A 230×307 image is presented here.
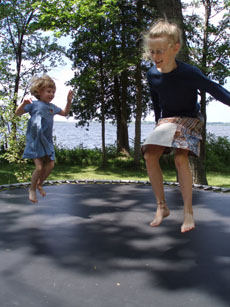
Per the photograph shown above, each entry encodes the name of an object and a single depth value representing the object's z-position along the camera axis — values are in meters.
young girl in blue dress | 2.01
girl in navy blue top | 1.53
